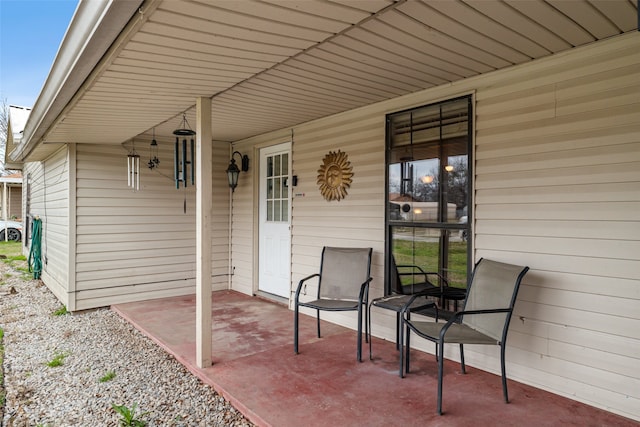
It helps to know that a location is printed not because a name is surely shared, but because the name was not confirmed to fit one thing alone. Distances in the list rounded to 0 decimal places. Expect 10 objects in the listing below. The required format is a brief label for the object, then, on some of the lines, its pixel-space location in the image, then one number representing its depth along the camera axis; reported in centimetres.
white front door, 514
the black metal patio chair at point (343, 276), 360
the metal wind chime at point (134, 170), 523
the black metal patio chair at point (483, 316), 249
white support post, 309
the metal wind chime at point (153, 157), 547
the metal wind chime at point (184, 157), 449
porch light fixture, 573
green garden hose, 716
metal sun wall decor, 416
